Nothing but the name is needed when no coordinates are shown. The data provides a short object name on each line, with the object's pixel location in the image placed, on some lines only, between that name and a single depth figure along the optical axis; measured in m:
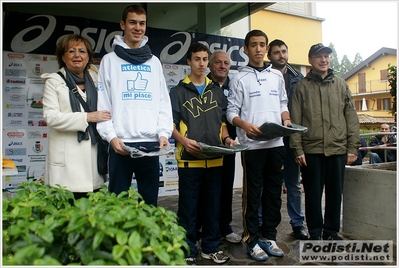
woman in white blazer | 2.57
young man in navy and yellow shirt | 3.08
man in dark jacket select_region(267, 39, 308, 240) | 4.04
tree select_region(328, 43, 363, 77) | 75.39
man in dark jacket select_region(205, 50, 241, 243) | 3.71
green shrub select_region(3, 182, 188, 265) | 1.32
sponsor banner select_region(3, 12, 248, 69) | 5.30
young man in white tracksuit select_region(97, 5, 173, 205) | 2.65
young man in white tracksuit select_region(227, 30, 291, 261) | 3.24
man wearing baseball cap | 3.43
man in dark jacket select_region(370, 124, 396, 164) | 7.66
